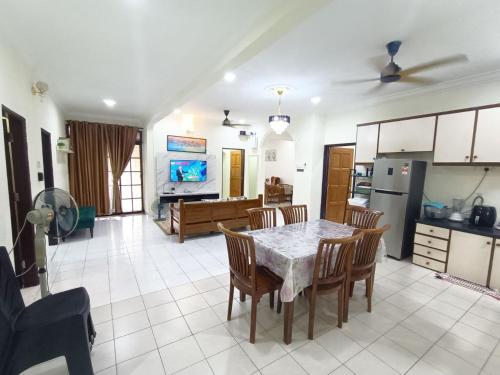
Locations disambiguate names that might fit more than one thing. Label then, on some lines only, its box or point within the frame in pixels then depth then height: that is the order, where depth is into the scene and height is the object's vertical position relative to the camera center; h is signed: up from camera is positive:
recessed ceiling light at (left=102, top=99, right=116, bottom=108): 4.41 +1.14
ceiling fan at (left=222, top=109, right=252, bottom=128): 5.15 +0.95
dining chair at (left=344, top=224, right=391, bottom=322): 2.13 -0.84
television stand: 5.90 -0.88
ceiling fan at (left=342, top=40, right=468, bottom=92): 2.21 +1.11
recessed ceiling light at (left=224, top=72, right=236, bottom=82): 2.97 +1.13
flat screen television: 6.15 -0.18
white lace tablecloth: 1.79 -0.69
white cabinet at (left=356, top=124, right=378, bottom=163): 3.98 +0.43
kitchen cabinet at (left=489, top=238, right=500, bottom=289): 2.67 -1.12
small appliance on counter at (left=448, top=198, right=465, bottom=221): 3.22 -0.55
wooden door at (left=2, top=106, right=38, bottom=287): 2.43 -0.35
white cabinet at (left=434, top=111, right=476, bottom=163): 2.97 +0.43
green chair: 4.21 -1.06
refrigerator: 3.37 -0.42
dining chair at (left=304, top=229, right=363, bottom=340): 1.82 -0.85
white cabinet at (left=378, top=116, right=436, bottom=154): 3.35 +0.51
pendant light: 3.40 +0.64
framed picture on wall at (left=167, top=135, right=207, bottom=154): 6.12 +0.52
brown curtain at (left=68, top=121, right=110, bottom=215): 5.47 -0.10
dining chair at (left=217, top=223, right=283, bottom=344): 1.78 -0.89
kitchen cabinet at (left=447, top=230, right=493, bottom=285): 2.76 -1.04
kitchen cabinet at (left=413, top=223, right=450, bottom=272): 3.10 -1.05
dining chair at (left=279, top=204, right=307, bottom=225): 3.02 -0.62
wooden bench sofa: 4.14 -0.95
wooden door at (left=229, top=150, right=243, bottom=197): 7.44 -0.39
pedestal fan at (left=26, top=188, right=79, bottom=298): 1.84 -0.47
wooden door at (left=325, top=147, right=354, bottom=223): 5.11 -0.30
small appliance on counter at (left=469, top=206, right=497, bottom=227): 2.89 -0.56
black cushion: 1.41 -0.96
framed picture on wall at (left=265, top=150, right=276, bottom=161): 9.75 +0.44
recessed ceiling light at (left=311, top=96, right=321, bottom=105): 3.94 +1.16
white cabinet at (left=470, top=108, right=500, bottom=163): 2.76 +0.41
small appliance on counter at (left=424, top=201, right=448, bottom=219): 3.30 -0.57
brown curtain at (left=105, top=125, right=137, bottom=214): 5.78 +0.33
